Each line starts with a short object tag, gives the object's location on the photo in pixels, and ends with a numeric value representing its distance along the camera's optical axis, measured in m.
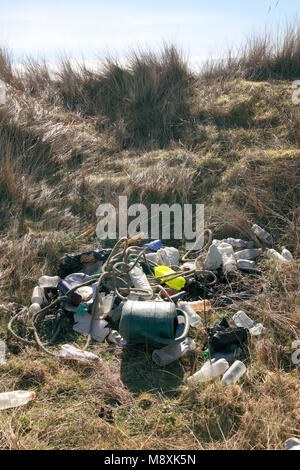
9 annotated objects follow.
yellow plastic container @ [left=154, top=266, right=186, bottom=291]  3.80
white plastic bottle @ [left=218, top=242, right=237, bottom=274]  3.99
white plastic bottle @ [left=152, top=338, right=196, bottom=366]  2.98
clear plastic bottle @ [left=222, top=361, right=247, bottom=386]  2.77
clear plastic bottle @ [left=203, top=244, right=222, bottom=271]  4.04
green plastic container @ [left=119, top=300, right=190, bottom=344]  2.95
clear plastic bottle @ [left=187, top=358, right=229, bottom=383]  2.81
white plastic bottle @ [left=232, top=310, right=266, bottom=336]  3.20
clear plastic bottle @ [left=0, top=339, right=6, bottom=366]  3.13
